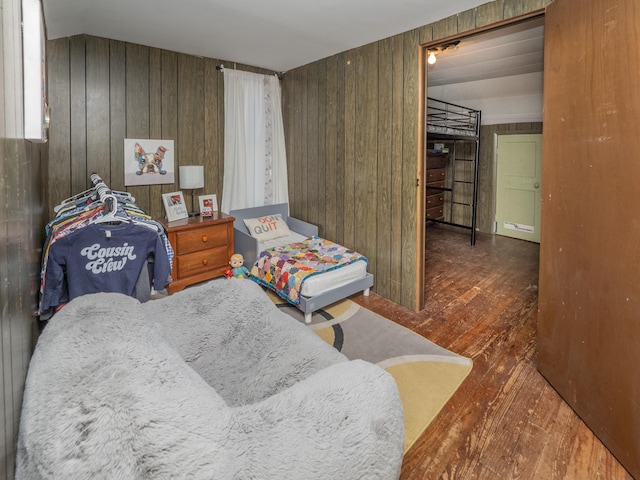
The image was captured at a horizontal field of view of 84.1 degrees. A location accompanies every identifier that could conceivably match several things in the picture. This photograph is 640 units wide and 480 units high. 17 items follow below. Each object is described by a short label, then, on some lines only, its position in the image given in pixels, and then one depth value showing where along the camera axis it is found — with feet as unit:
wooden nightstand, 11.02
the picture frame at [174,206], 11.61
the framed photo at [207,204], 12.44
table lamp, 11.73
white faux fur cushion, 2.20
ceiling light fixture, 9.36
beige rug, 6.39
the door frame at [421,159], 9.11
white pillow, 13.05
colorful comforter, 9.89
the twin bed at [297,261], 9.71
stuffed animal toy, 11.43
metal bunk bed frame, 16.51
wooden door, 4.88
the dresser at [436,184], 20.07
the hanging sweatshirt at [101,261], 6.34
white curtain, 13.12
